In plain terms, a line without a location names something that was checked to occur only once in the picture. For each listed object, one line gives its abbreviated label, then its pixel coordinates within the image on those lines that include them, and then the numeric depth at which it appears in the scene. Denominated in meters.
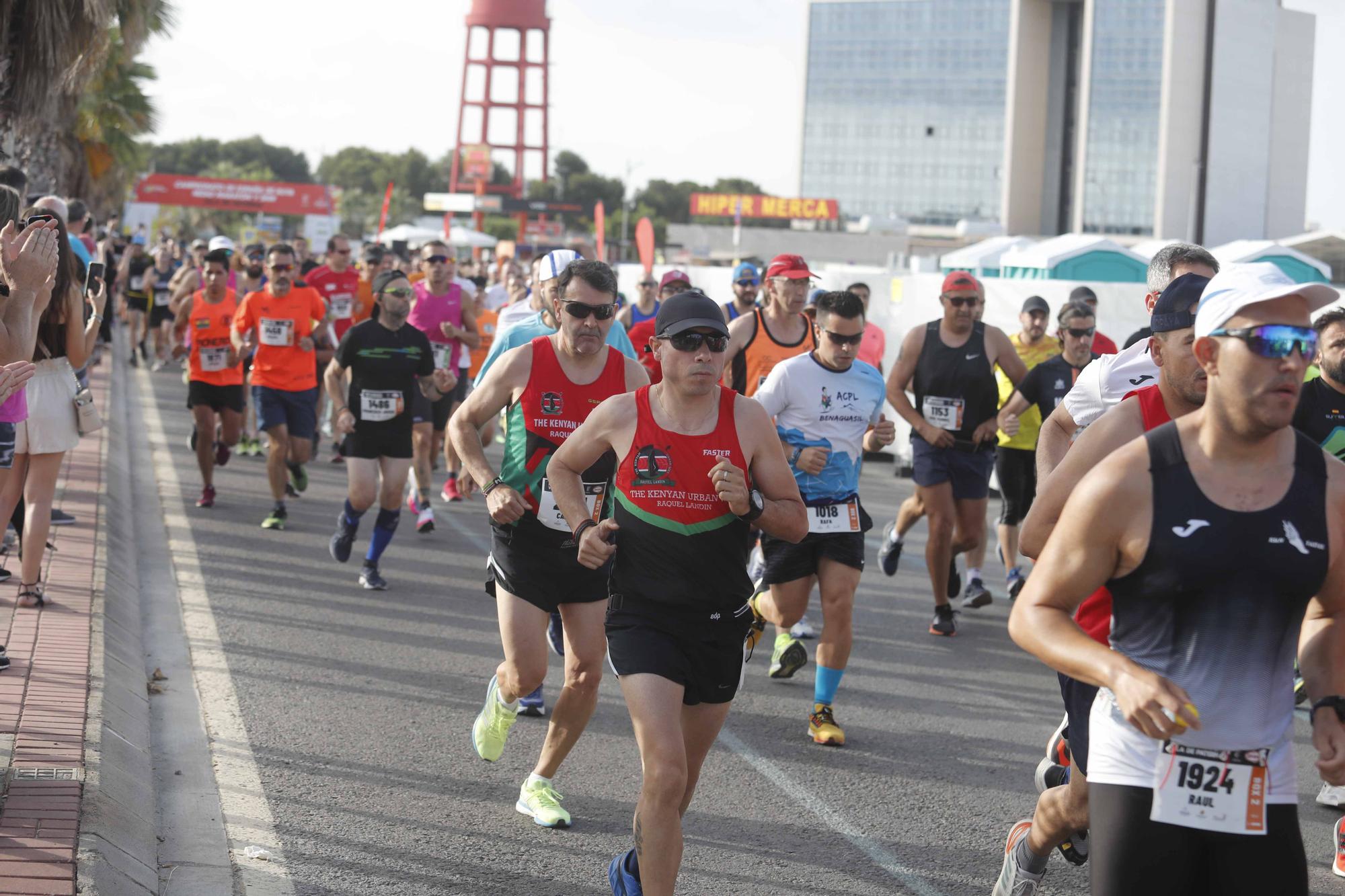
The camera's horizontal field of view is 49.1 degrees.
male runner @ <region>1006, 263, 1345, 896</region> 2.88
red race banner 77.31
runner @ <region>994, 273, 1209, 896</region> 3.77
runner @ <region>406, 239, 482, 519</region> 11.91
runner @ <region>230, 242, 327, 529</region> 11.42
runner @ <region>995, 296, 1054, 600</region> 9.74
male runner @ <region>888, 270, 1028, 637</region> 8.77
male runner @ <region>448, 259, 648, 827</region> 5.37
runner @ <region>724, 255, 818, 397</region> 8.26
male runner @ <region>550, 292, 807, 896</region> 4.28
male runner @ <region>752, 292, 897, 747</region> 6.61
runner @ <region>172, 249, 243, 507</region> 11.95
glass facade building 125.88
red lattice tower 96.56
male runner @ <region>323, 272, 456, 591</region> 9.42
